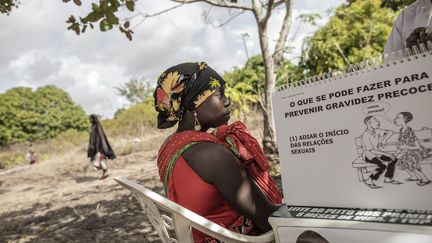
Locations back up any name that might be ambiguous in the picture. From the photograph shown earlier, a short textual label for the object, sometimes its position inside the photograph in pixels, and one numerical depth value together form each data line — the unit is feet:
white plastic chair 4.14
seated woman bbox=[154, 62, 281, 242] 4.90
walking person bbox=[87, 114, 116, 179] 31.73
